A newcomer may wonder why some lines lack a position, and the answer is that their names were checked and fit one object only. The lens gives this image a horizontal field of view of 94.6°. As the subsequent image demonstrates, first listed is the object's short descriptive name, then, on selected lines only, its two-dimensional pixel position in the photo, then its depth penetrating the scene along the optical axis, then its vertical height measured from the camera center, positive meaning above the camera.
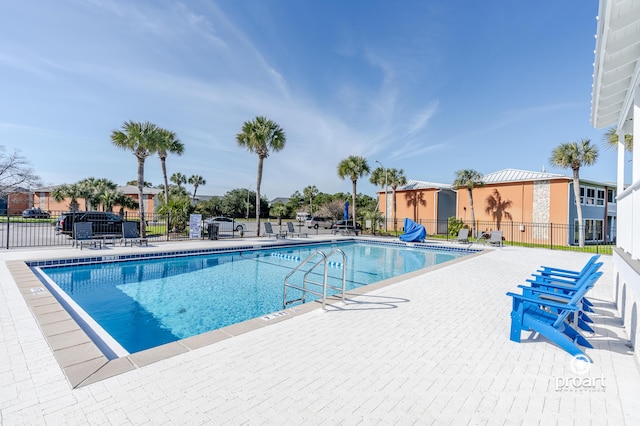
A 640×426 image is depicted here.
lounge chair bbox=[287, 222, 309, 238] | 19.50 -1.17
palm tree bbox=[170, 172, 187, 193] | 44.84 +5.14
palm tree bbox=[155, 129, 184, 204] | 21.38 +4.90
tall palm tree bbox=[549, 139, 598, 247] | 19.75 +4.17
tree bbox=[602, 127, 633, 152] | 15.25 +4.26
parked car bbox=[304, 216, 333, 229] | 31.82 -0.84
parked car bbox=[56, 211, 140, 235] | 16.25 -0.62
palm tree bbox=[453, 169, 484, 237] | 23.69 +3.01
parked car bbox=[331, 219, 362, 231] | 23.50 -0.80
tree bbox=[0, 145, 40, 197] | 26.27 +3.51
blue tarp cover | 18.39 -0.97
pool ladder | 4.90 -1.23
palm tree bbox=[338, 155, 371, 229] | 25.33 +4.09
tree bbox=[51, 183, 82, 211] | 32.25 +2.03
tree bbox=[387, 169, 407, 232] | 28.17 +3.69
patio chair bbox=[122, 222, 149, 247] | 12.84 -0.92
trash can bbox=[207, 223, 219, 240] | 16.38 -1.00
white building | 3.27 +2.12
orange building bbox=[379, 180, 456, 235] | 26.92 +1.10
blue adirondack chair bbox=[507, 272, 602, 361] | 3.44 -1.28
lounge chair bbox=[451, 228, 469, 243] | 17.96 -1.15
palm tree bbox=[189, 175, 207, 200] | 48.50 +5.24
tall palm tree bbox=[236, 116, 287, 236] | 18.05 +4.72
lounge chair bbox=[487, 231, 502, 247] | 16.30 -1.10
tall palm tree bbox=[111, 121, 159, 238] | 14.77 +3.64
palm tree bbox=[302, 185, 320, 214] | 52.83 +4.28
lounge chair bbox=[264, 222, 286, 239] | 17.47 -0.95
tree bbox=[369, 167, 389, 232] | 28.47 +3.86
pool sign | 15.98 -0.66
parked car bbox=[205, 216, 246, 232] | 21.67 -0.86
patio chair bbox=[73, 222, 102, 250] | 11.47 -0.83
